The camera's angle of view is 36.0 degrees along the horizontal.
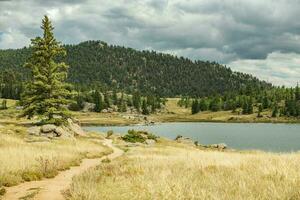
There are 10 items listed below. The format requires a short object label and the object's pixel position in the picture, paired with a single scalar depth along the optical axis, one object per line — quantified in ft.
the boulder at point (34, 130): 188.80
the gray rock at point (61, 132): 193.06
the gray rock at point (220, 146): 243.52
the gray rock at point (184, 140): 264.58
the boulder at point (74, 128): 221.01
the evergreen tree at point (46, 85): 206.93
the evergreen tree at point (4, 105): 623.77
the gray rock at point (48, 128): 191.43
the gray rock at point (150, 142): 224.94
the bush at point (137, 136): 229.47
